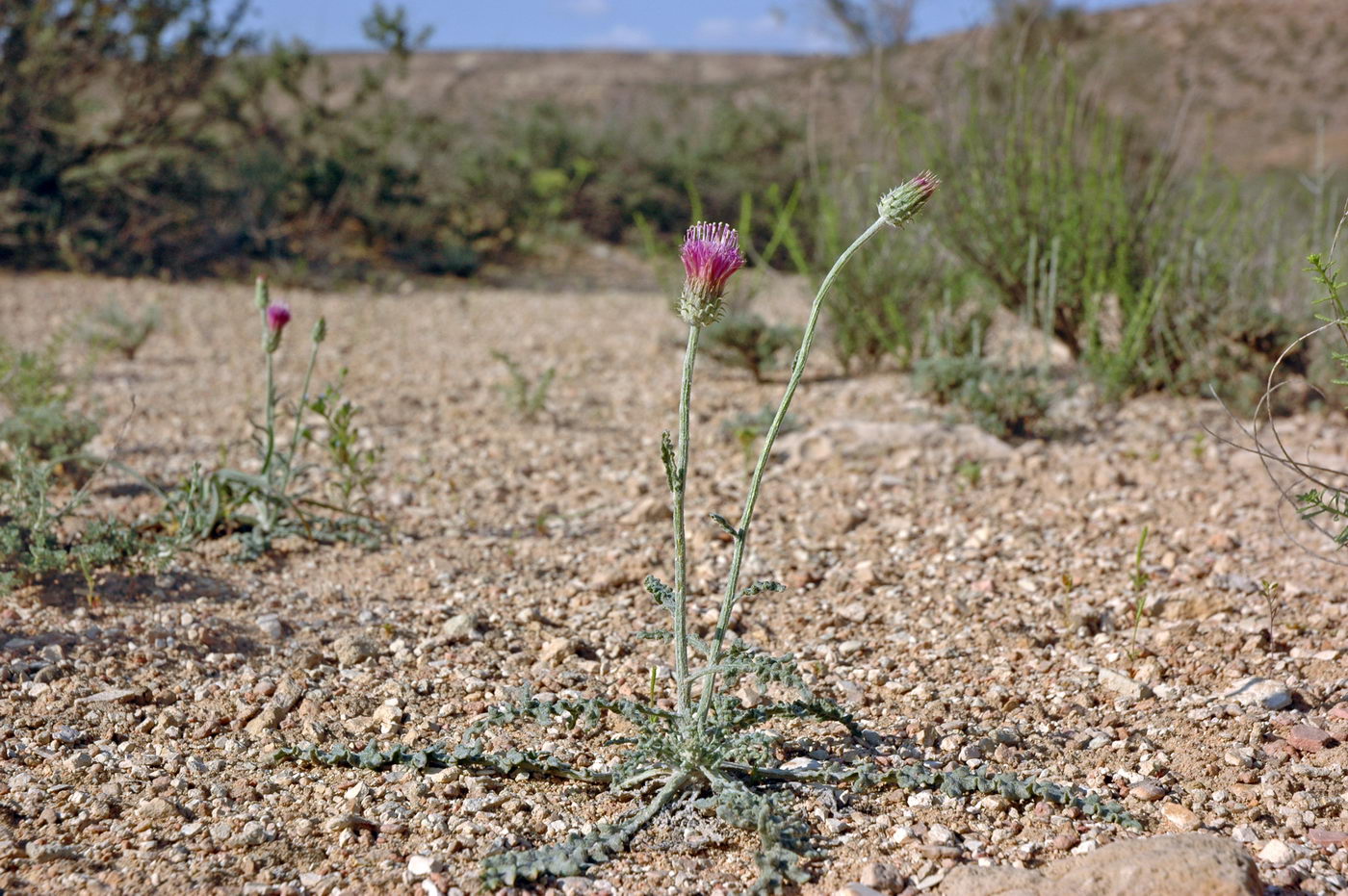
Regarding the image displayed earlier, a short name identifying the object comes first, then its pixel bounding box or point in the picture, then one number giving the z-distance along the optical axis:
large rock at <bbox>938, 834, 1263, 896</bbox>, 1.51
